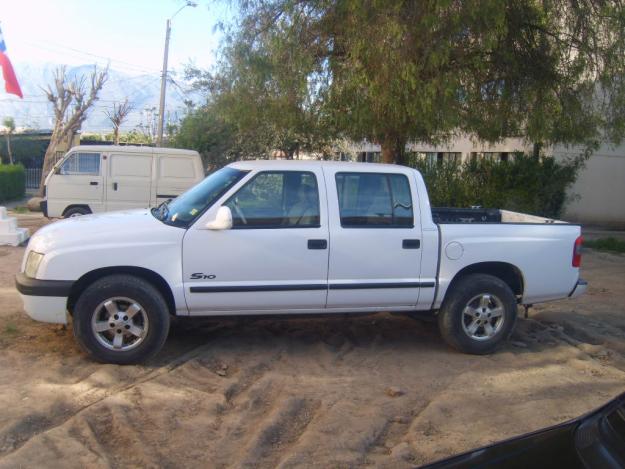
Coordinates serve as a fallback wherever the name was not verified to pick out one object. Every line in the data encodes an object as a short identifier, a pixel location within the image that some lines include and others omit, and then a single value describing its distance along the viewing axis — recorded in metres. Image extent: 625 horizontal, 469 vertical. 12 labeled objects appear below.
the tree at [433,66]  10.52
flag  19.42
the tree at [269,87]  11.83
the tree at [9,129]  31.96
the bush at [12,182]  24.55
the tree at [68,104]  25.25
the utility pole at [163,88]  26.36
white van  13.97
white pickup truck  5.68
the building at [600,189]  21.37
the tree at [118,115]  28.89
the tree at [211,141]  23.53
